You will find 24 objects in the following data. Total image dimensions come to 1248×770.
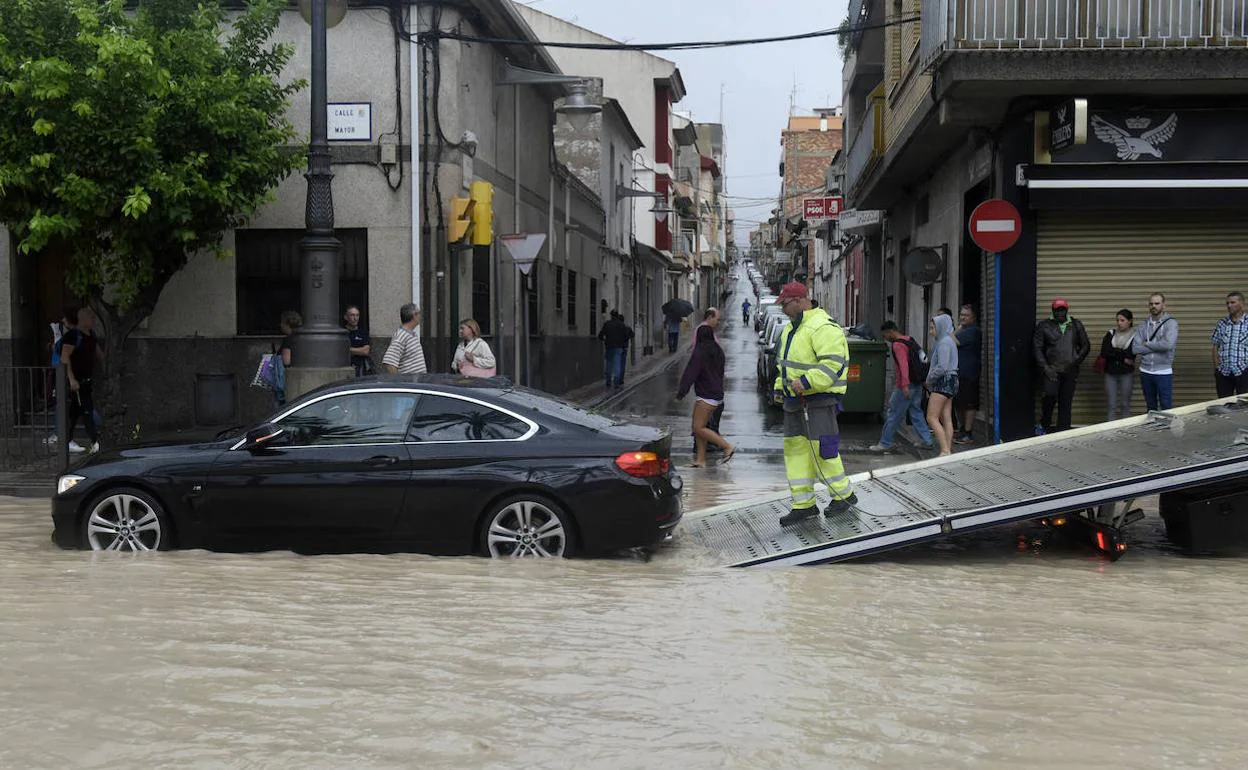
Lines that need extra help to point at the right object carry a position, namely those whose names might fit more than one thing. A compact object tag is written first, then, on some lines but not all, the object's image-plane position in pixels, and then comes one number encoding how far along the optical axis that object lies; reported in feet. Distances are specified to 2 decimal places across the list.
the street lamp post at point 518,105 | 63.29
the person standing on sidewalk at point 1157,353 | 46.88
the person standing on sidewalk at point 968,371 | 52.54
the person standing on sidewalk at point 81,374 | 47.83
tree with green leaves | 43.45
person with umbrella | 148.97
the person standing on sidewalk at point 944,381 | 47.37
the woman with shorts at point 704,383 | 46.60
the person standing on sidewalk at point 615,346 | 85.92
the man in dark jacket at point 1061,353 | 48.39
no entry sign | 45.75
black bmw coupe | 26.84
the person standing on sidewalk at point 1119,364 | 48.70
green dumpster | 62.49
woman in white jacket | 45.01
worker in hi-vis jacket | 29.76
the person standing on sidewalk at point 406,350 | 42.63
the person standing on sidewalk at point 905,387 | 49.44
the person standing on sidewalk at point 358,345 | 47.98
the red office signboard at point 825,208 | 123.24
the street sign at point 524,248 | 54.39
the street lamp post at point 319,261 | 38.40
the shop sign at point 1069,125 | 45.73
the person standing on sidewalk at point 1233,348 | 45.24
